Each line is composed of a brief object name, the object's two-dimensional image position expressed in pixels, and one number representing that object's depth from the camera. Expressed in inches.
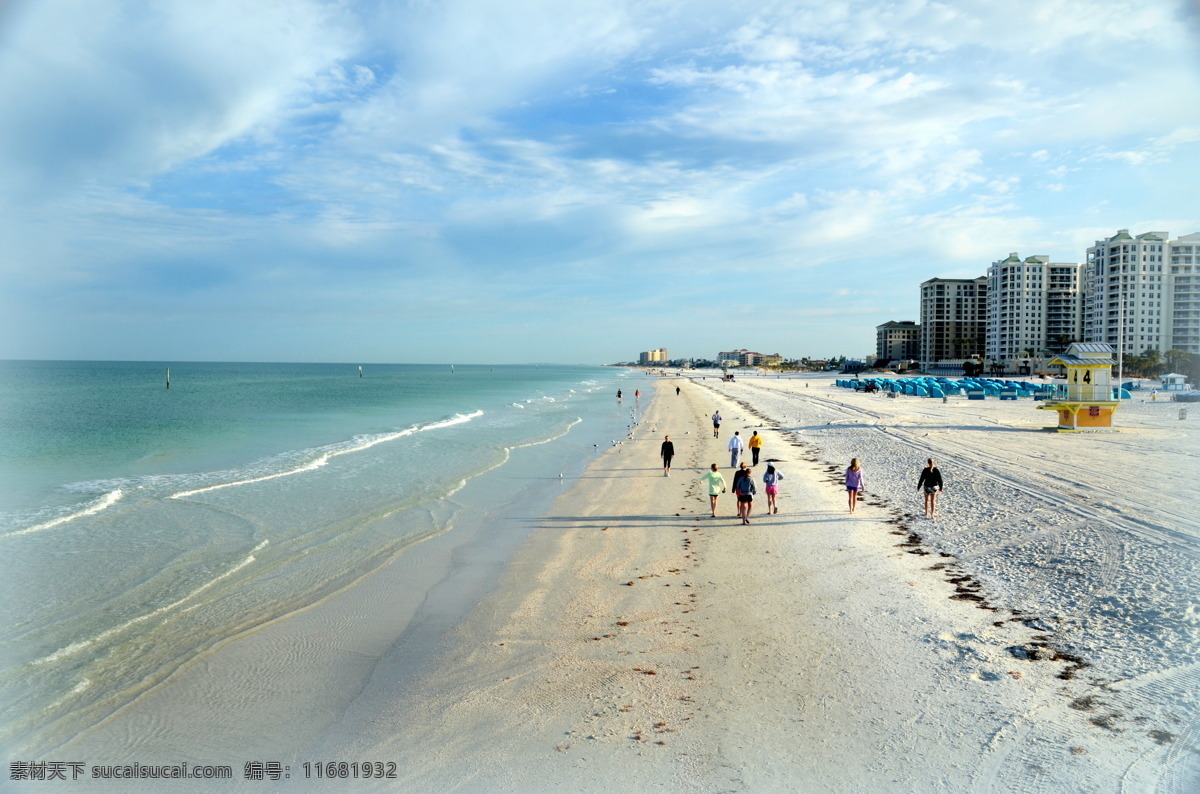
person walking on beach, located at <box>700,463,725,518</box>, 563.2
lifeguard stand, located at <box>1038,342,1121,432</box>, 1131.3
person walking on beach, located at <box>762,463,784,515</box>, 571.5
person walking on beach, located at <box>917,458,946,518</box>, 534.3
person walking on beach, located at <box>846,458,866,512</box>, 565.0
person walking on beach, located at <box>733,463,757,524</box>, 534.6
